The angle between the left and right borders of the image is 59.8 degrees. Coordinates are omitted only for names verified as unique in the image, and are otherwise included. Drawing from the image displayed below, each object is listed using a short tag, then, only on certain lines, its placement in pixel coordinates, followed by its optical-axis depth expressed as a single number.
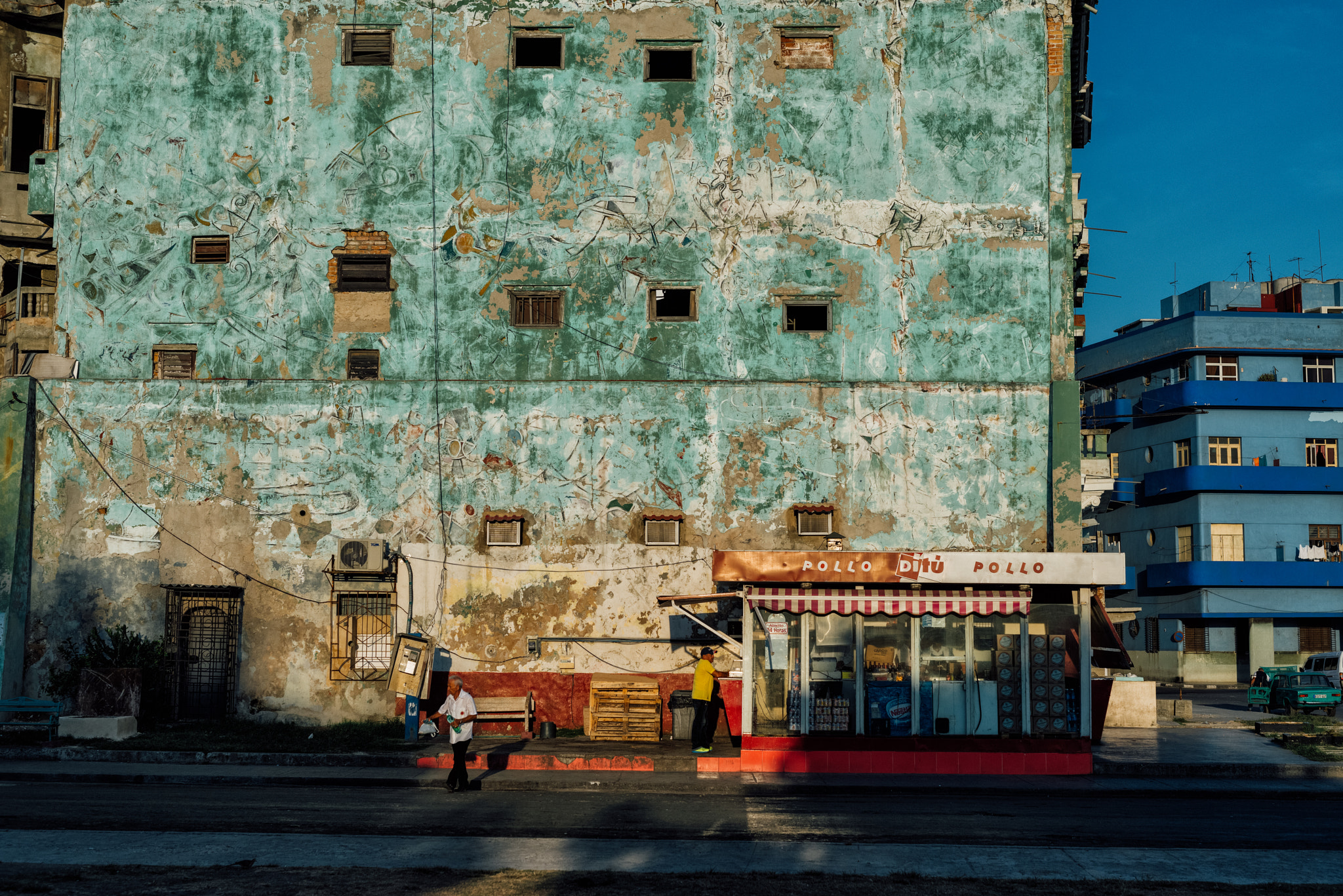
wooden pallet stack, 23.66
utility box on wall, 22.97
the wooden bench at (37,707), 23.02
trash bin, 23.50
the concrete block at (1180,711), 32.31
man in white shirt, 17.89
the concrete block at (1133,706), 28.33
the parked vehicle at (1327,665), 39.44
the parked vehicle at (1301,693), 36.97
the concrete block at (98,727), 22.78
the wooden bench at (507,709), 24.22
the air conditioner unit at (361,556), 25.06
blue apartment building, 59.75
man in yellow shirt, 21.67
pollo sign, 20.78
